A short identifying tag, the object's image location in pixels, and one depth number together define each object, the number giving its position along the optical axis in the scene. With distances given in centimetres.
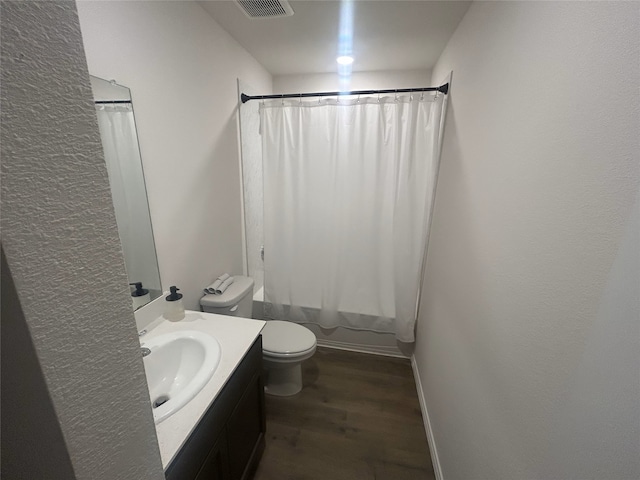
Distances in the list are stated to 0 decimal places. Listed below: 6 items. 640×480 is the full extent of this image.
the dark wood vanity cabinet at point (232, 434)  76
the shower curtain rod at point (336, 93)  162
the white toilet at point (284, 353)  163
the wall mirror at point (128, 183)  100
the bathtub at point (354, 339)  222
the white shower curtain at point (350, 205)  178
